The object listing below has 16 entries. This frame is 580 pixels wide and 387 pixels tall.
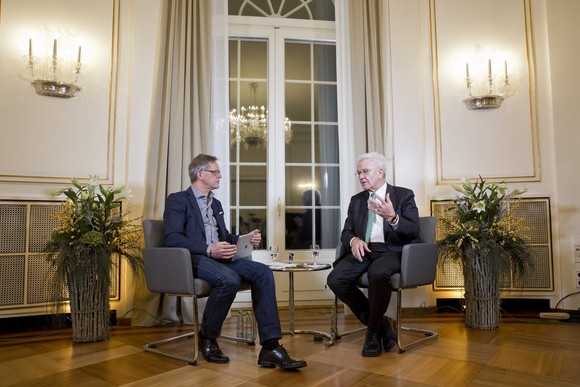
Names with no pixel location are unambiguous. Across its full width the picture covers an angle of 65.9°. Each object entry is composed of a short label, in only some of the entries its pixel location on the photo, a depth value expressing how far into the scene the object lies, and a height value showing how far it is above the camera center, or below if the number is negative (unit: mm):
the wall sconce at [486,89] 3867 +1186
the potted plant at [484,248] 3172 -177
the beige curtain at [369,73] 3912 +1350
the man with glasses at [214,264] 2414 -221
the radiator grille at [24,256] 3234 -195
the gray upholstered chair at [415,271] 2619 -283
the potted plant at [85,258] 2891 -195
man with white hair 2568 -123
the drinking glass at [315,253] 3070 -187
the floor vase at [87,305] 2922 -501
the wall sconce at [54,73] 3420 +1220
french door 4133 +805
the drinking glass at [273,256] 3037 -202
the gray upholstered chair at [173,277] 2467 -285
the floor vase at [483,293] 3174 -495
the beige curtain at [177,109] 3527 +966
